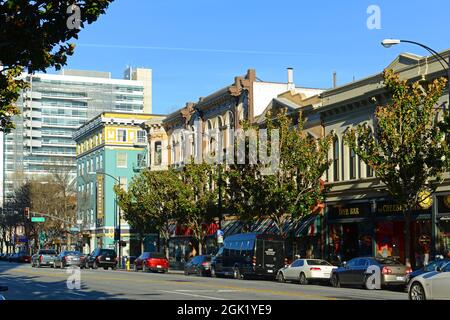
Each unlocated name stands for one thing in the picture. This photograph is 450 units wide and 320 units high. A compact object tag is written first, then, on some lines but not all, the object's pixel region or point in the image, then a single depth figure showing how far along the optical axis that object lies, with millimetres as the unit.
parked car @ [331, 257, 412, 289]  30891
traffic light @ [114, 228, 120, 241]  69238
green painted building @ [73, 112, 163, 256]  89875
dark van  41844
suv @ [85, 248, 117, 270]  62812
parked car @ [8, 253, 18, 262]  88812
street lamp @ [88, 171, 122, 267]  85400
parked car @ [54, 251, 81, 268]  60125
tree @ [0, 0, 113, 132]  13242
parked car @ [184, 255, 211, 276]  47219
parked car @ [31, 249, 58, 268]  63062
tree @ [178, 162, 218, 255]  54191
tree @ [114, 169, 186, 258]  57906
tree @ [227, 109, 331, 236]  42531
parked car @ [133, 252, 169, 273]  54750
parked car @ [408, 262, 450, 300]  18828
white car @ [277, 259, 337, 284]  36000
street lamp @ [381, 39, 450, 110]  27406
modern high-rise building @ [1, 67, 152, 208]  169875
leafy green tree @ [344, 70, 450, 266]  33000
